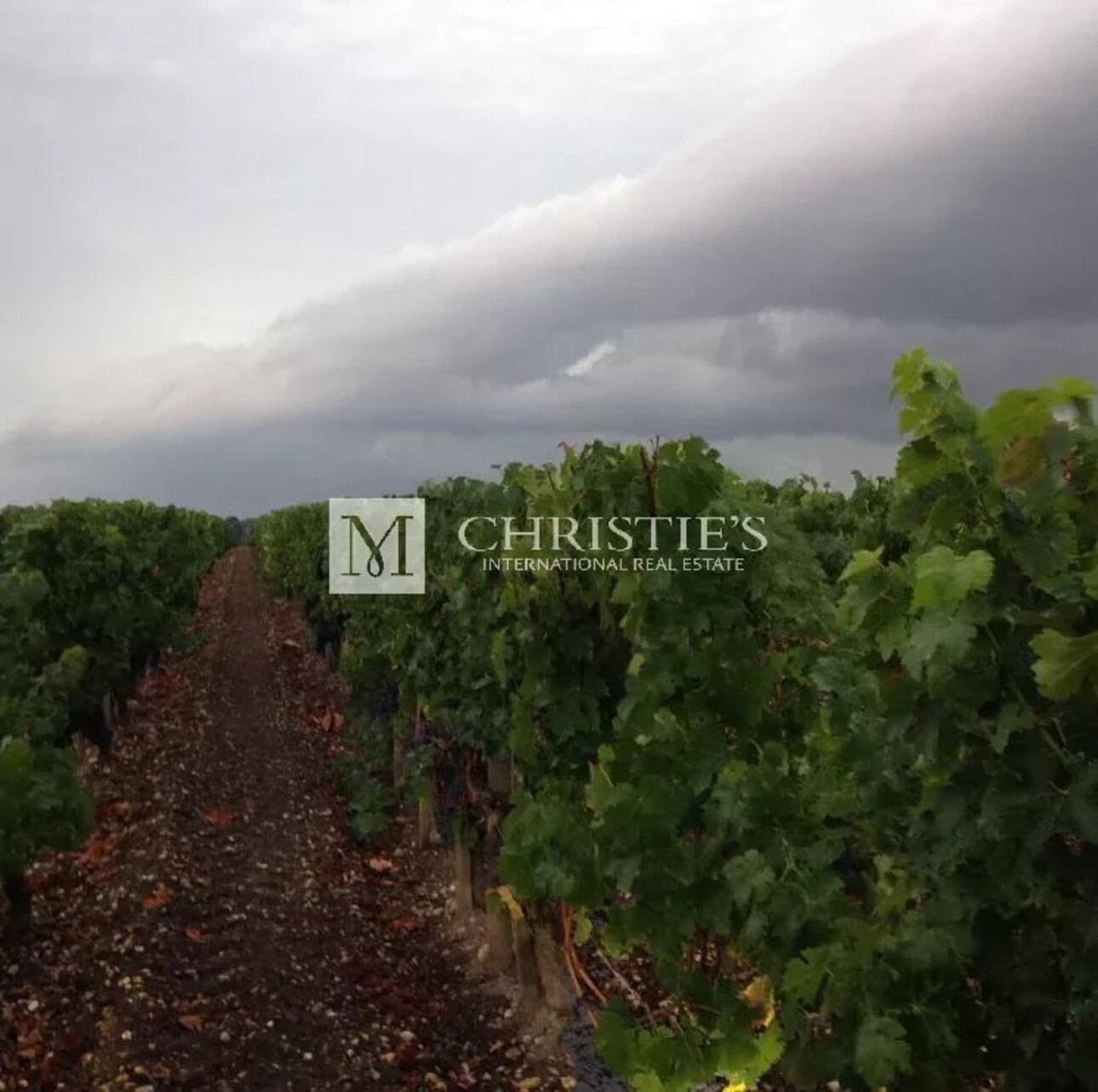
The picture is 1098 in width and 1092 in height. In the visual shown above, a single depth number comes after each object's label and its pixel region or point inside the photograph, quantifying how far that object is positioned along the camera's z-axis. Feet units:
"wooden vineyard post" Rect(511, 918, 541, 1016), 18.08
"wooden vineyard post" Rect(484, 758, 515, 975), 20.16
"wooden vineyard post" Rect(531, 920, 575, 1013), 17.62
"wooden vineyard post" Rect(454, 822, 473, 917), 22.82
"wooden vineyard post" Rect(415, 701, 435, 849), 27.58
